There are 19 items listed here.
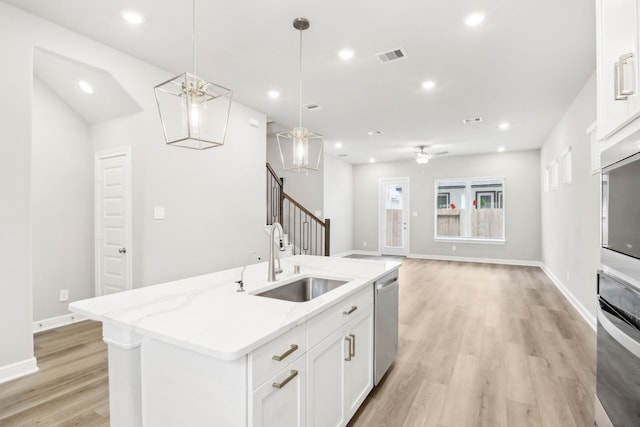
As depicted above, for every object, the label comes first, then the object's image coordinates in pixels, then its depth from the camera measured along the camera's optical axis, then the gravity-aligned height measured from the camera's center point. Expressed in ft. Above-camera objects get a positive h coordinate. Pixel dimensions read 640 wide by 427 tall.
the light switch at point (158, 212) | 11.60 +0.09
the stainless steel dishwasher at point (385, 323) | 7.48 -2.78
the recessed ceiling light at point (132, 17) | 8.56 +5.39
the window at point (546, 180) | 21.49 +2.14
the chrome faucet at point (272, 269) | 6.65 -1.17
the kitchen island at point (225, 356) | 3.69 -1.88
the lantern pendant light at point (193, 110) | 5.34 +2.69
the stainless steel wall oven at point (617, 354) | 3.19 -1.59
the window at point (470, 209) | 27.14 +0.22
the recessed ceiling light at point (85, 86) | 11.09 +4.50
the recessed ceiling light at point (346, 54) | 10.45 +5.25
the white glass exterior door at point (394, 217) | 30.50 -0.44
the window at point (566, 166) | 15.08 +2.16
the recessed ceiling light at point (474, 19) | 8.51 +5.20
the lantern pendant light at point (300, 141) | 8.22 +1.85
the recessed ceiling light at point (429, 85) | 12.80 +5.16
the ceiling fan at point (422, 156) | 24.38 +4.35
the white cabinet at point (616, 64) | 3.36 +1.71
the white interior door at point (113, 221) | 11.57 -0.23
